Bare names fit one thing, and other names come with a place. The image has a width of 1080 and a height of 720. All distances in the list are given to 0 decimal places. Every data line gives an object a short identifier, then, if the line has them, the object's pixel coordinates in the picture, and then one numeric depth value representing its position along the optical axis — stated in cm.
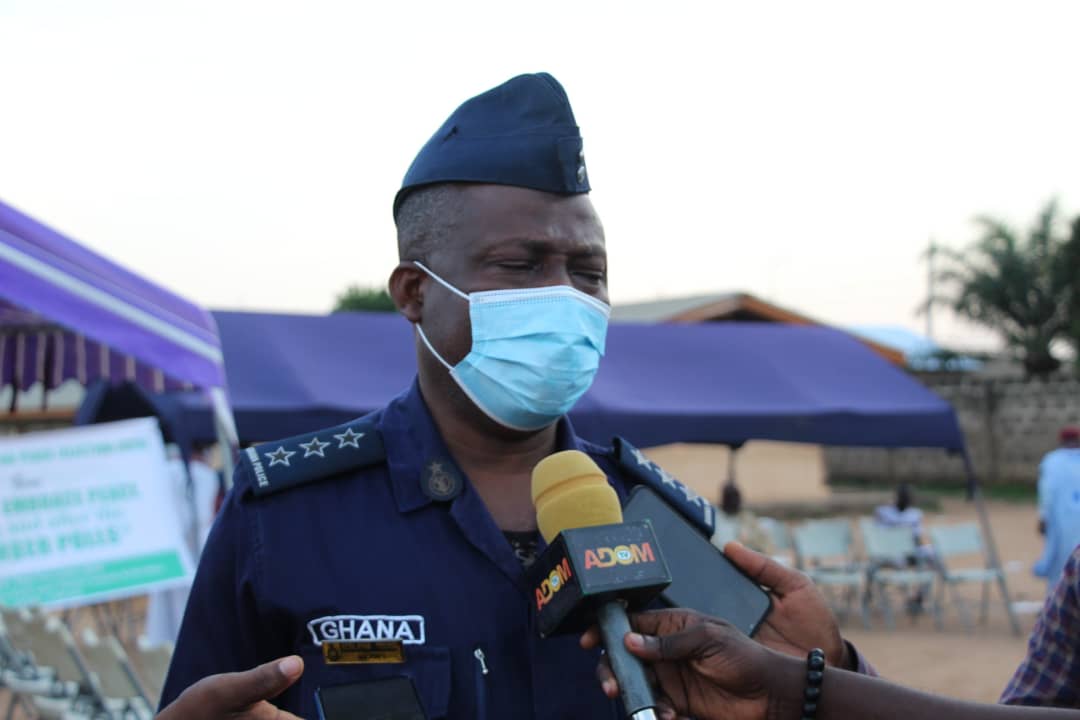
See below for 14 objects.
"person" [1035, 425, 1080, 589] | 803
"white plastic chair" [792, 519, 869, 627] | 1086
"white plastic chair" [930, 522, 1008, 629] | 1022
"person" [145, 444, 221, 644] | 684
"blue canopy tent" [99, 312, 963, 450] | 749
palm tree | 2914
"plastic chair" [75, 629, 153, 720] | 488
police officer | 162
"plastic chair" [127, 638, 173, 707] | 496
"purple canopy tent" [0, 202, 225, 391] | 465
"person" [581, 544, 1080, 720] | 137
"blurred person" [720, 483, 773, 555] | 1132
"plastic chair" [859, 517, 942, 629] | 1045
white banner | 489
